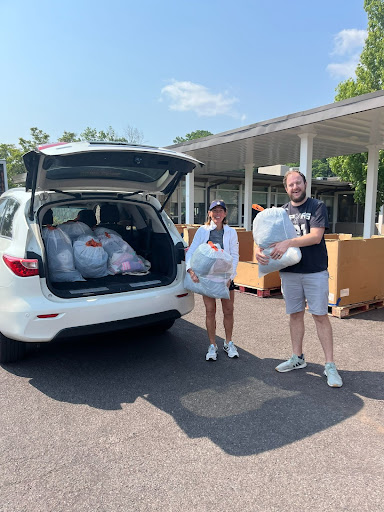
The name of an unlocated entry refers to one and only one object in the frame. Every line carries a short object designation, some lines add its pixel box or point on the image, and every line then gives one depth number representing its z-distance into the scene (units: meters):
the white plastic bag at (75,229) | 4.38
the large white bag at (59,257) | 3.92
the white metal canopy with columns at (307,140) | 8.52
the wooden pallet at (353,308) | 5.45
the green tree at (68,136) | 42.50
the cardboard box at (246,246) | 8.25
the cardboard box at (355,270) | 5.46
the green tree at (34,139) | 36.83
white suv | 3.19
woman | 3.84
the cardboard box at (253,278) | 6.77
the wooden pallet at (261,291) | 6.74
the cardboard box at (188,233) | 8.59
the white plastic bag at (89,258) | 4.09
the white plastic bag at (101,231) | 4.57
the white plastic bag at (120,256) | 4.28
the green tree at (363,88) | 16.89
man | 3.34
